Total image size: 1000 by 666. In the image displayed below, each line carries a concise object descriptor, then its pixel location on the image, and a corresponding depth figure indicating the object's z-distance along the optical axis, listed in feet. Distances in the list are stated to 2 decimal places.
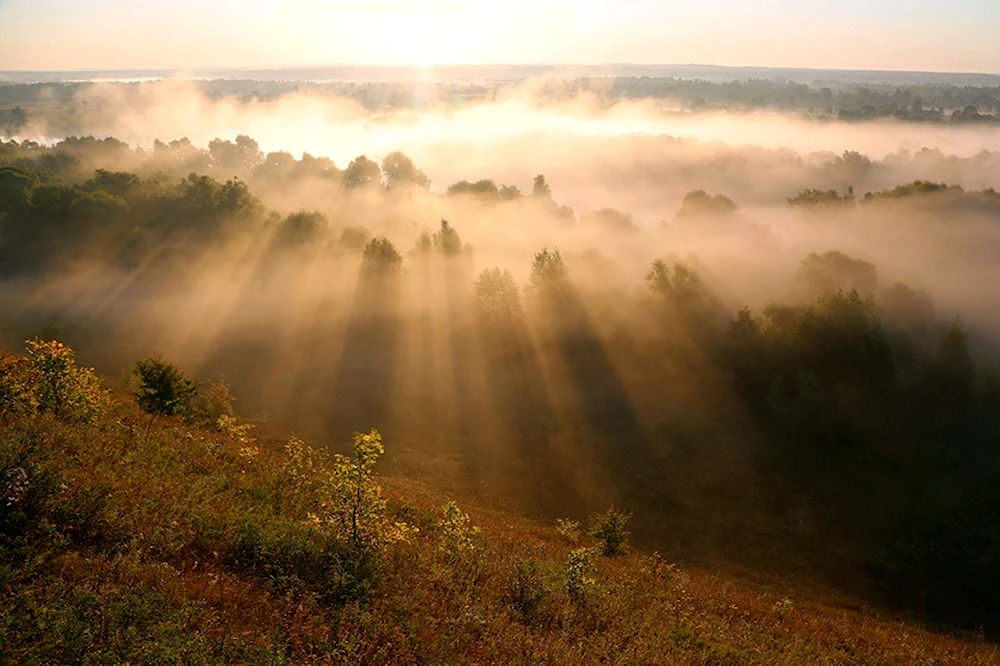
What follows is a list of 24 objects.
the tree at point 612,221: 351.05
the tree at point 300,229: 290.35
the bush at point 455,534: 59.77
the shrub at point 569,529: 108.88
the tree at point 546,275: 235.61
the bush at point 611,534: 100.83
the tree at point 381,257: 263.49
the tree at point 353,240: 291.17
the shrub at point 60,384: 63.26
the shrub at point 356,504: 48.67
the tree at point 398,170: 468.75
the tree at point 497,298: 230.07
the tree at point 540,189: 433.07
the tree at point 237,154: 546.67
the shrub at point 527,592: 49.80
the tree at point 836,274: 224.12
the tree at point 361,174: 451.53
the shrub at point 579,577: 57.21
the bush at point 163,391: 93.61
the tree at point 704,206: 354.58
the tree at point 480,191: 405.18
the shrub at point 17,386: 57.98
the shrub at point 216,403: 125.13
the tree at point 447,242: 286.46
